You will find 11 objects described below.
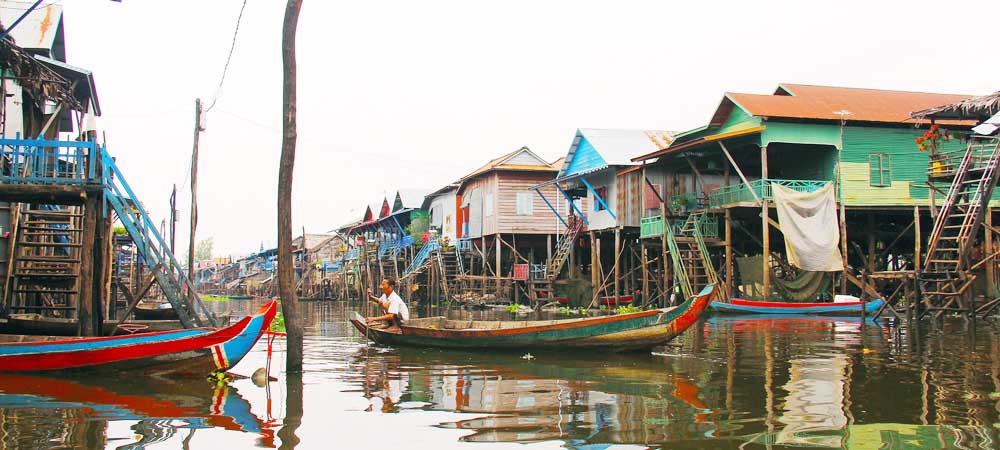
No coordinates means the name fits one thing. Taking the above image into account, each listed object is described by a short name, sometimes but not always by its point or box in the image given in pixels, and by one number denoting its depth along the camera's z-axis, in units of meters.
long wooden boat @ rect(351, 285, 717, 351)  12.12
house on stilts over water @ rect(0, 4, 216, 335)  10.98
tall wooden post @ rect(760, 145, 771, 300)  21.77
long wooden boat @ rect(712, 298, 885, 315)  21.16
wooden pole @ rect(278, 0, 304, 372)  9.85
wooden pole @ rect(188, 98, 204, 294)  20.70
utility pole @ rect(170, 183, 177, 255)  25.05
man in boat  14.82
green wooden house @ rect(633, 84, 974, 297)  22.23
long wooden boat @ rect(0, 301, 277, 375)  10.03
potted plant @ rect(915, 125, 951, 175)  18.61
